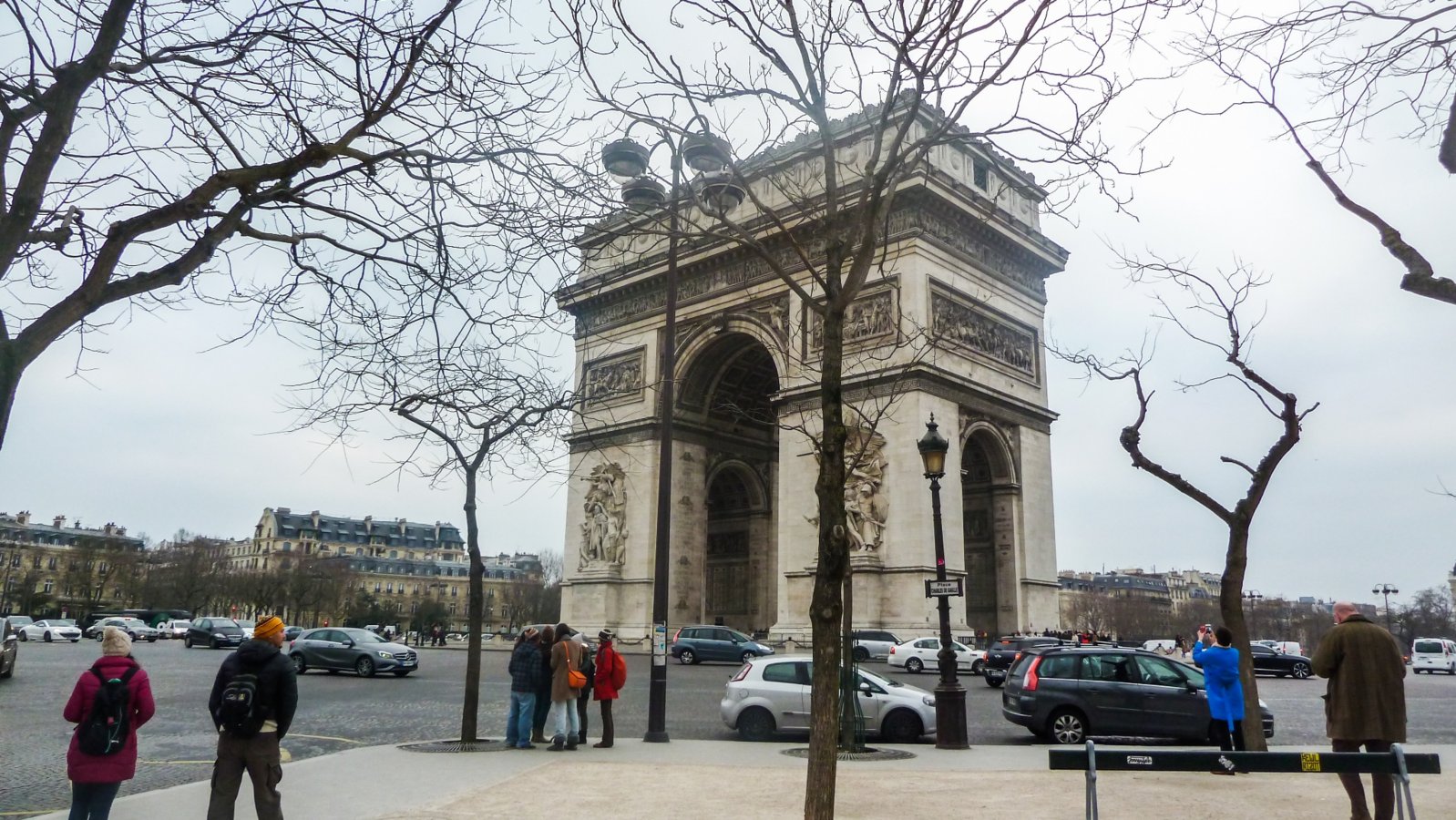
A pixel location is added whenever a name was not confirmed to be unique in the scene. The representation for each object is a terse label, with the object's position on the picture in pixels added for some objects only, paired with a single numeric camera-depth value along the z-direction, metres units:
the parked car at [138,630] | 51.89
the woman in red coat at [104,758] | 6.09
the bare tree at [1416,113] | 6.80
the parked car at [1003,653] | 24.31
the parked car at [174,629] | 57.22
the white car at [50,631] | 50.88
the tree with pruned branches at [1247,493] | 10.48
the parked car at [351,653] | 25.56
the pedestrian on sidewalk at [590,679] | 12.46
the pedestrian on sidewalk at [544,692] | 12.32
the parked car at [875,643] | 26.22
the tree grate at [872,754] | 11.80
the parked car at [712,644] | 30.75
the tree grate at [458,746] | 11.60
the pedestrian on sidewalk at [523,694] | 11.92
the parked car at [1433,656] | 40.66
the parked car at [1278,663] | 32.09
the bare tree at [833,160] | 5.55
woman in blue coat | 10.76
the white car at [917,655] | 25.72
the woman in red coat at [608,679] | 12.13
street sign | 13.73
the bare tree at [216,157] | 6.11
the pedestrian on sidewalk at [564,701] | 11.94
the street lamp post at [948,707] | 12.48
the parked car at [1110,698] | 13.29
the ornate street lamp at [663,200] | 7.84
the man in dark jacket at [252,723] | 6.37
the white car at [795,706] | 13.75
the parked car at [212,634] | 41.59
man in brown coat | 7.11
